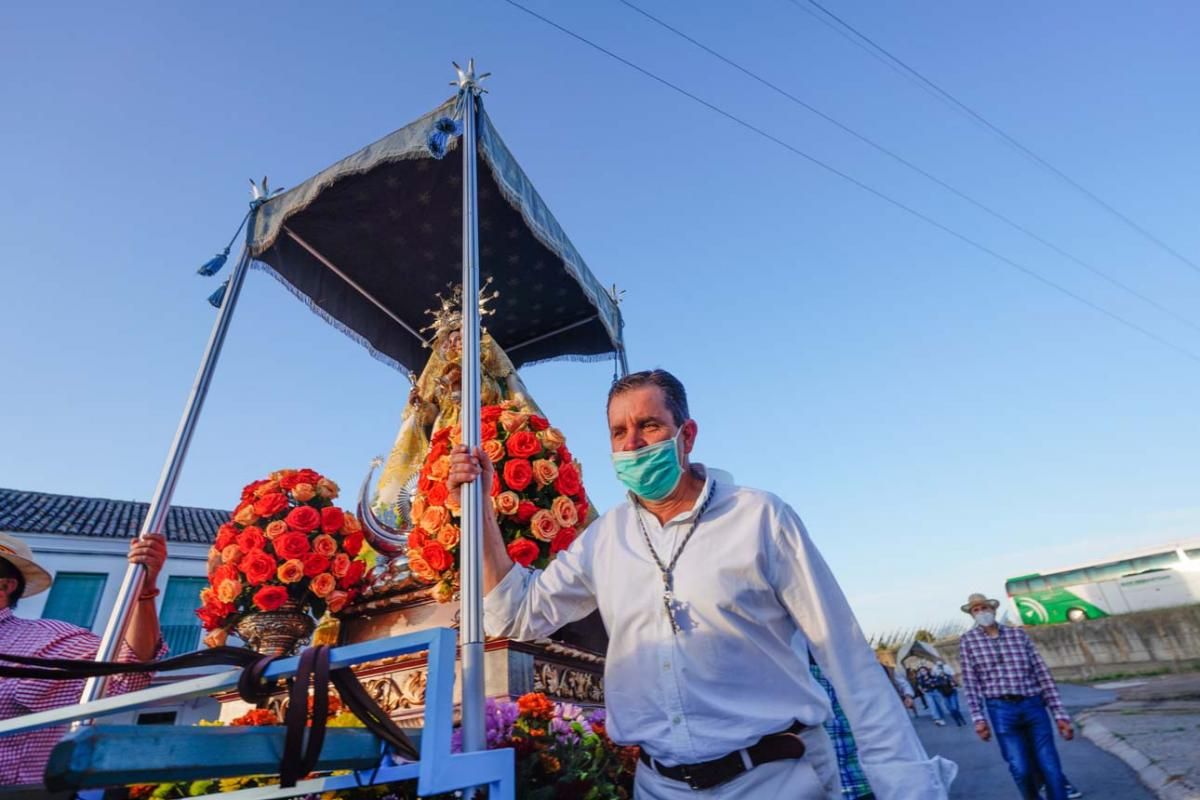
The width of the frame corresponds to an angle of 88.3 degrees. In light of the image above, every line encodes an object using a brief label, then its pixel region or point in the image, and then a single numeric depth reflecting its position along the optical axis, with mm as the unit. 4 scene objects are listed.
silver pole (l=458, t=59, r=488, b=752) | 1737
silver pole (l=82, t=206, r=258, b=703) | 2559
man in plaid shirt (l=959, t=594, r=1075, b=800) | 5230
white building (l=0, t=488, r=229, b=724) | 17016
